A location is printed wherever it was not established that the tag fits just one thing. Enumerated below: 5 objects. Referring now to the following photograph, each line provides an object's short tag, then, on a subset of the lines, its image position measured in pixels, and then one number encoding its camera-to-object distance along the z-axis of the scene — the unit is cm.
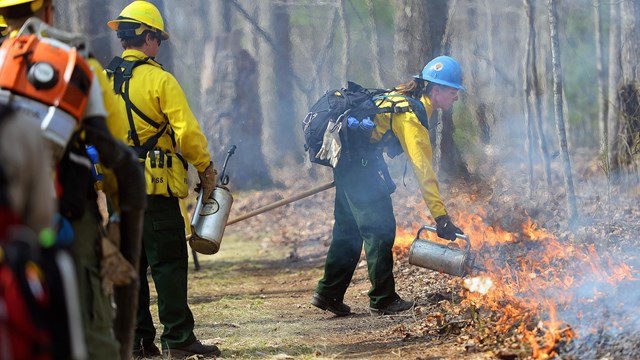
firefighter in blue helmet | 1391
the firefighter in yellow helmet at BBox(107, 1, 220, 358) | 1137
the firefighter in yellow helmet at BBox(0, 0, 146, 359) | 673
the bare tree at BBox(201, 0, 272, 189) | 3850
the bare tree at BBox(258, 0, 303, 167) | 4791
